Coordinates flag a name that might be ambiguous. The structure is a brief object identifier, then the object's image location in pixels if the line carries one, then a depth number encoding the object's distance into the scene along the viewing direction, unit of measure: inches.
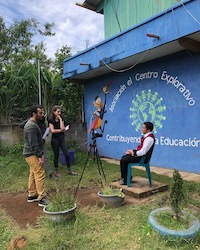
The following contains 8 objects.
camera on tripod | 178.2
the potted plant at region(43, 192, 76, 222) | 120.0
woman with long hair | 219.6
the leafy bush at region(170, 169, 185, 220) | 104.7
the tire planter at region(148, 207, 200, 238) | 99.1
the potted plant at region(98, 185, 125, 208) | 140.4
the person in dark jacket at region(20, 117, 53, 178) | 211.9
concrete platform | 159.8
